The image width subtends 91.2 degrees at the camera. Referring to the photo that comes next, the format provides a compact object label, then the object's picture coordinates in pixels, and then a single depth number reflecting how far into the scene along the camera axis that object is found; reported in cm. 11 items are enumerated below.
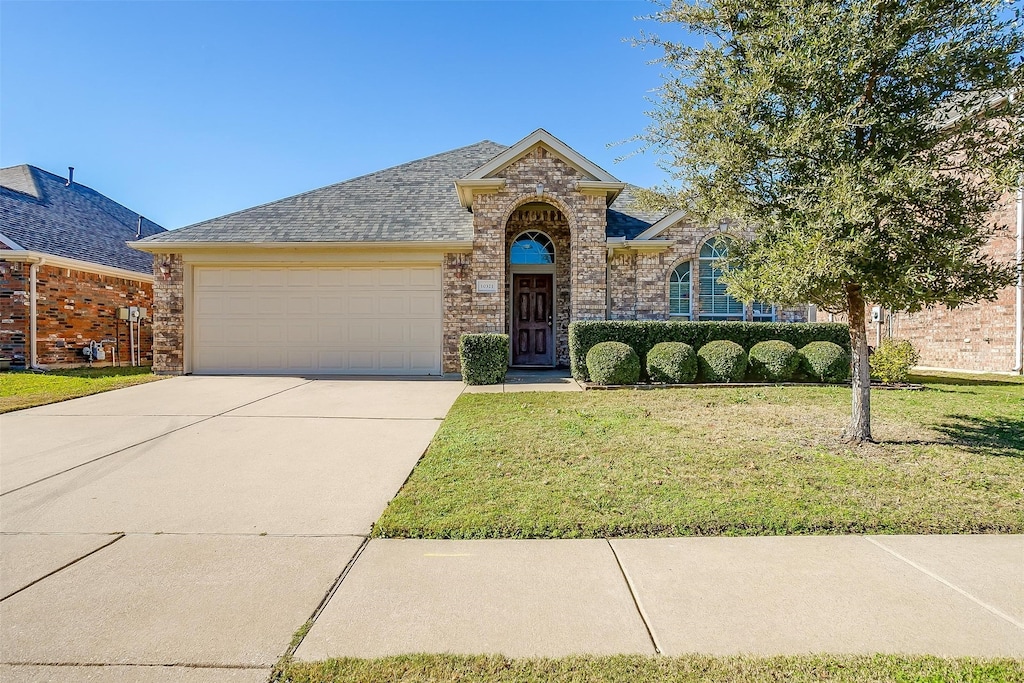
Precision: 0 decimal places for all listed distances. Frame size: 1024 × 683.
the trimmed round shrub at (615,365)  970
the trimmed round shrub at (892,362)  957
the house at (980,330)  1107
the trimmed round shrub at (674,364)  983
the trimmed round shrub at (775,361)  1000
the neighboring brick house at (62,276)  1304
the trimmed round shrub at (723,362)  989
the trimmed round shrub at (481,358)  1032
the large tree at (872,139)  456
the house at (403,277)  1145
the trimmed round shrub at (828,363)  1001
